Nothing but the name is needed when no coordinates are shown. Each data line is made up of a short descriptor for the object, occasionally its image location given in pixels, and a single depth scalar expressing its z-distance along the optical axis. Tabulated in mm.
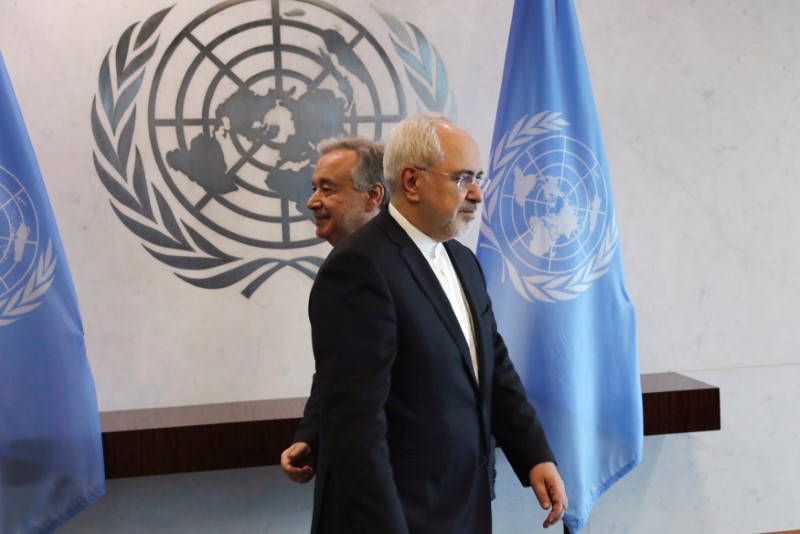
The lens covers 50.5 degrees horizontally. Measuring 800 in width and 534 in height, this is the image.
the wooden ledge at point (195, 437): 2672
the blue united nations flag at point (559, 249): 2723
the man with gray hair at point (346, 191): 2318
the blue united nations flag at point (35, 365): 2404
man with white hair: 1603
